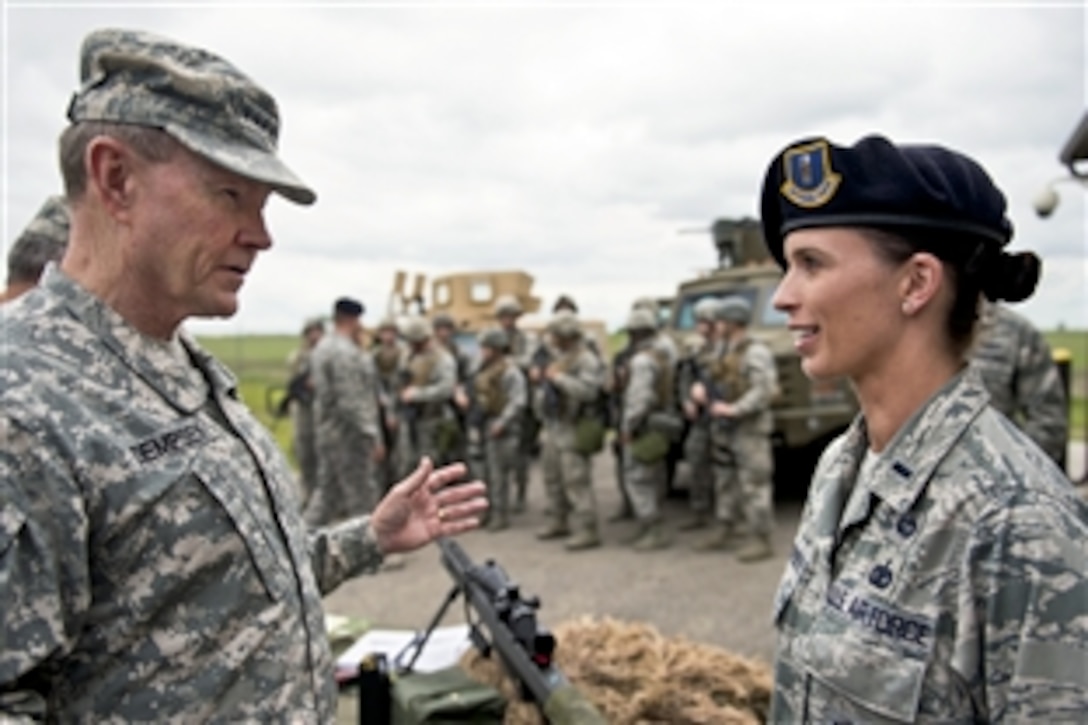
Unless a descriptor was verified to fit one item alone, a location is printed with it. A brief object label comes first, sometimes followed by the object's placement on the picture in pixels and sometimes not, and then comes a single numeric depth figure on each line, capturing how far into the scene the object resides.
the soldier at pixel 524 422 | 8.23
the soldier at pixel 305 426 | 8.26
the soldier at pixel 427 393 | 7.82
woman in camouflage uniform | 1.24
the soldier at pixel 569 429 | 7.05
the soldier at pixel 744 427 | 6.29
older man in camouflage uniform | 1.20
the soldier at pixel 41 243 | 2.39
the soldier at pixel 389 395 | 8.26
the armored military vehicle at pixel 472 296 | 13.03
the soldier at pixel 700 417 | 6.71
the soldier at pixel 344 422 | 7.00
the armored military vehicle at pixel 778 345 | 7.25
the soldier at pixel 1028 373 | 4.91
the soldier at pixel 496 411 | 7.67
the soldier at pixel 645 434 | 6.80
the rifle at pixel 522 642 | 2.48
